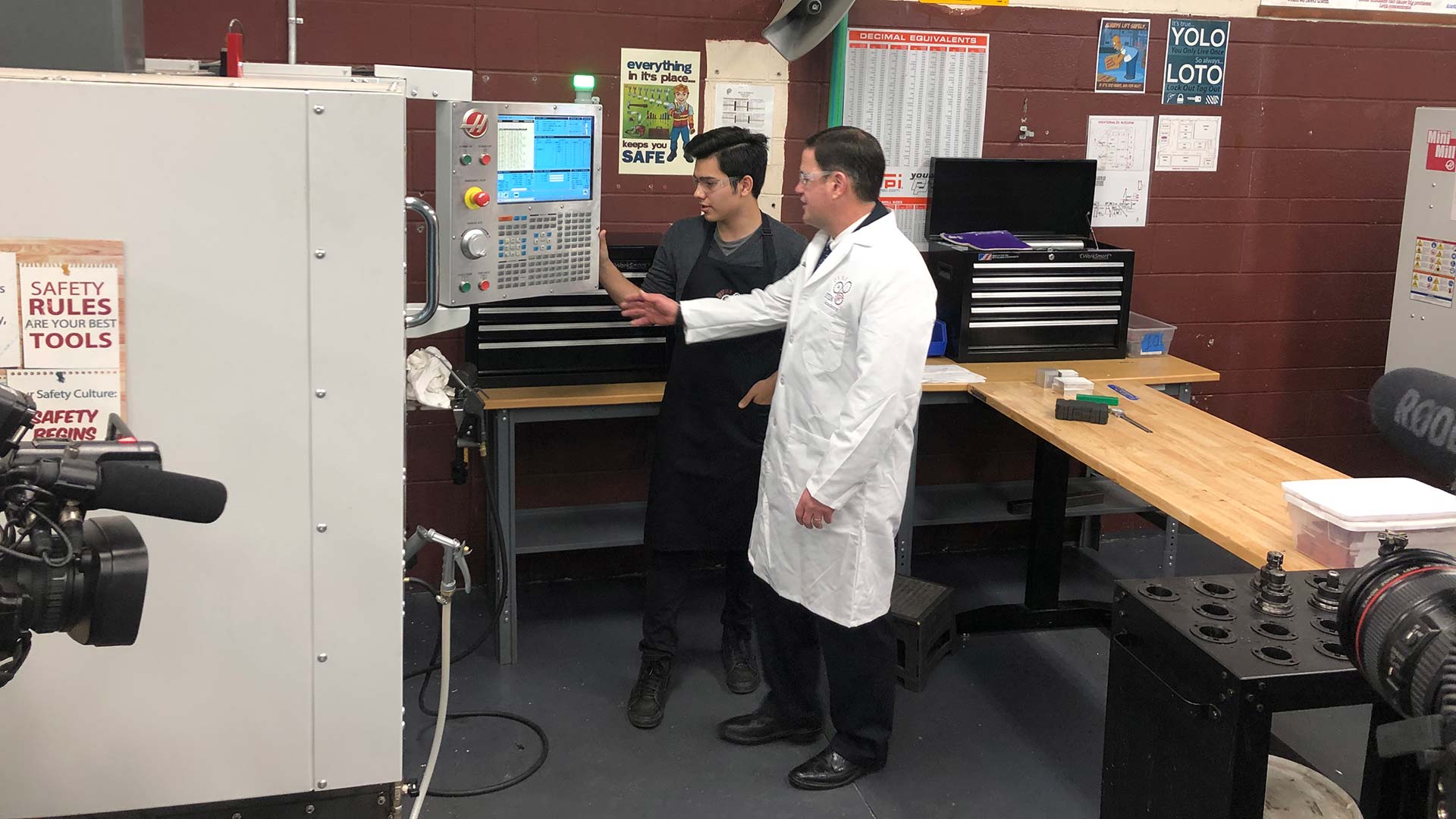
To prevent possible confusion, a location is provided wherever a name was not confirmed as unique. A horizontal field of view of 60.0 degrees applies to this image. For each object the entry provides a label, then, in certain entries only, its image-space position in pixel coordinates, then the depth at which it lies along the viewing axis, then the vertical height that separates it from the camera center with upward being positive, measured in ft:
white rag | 6.88 -1.05
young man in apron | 10.42 -1.63
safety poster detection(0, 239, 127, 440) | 4.88 -0.61
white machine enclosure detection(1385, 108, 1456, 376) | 13.38 -0.24
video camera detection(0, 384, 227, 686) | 3.50 -1.01
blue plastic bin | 12.90 -1.30
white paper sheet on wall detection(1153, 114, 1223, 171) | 14.05 +0.89
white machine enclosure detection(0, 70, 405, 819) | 4.91 -0.98
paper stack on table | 11.94 -1.55
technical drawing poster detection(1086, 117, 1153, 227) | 13.89 +0.60
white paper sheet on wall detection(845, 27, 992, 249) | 12.98 +1.13
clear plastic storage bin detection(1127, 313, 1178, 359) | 13.34 -1.24
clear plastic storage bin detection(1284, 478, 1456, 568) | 7.43 -1.68
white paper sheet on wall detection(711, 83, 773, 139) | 12.63 +0.95
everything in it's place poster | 12.34 +0.87
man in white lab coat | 8.74 -1.67
